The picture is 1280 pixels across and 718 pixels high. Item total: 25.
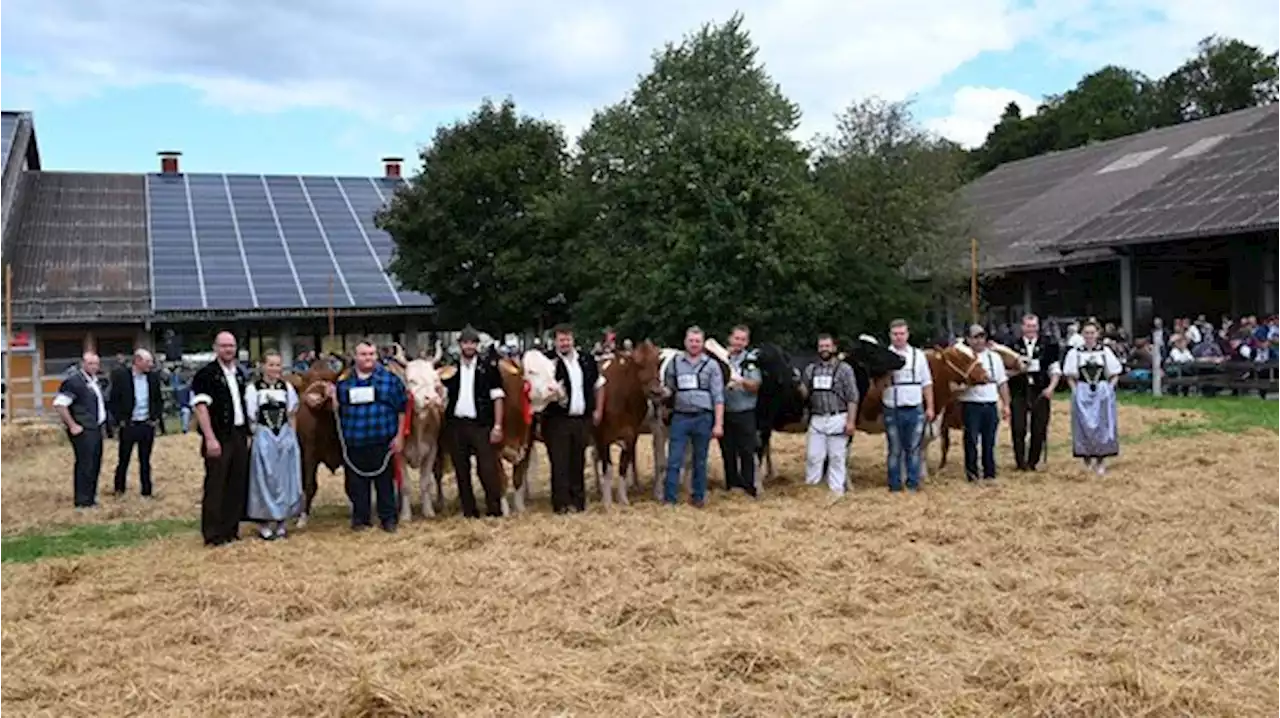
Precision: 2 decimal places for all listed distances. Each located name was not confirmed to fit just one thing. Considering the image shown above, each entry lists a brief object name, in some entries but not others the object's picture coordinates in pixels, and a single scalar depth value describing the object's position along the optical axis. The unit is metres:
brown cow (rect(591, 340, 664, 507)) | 10.80
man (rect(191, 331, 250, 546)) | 9.28
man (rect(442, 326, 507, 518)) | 10.05
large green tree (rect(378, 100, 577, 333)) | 29.83
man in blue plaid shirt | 9.67
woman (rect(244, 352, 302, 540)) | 9.46
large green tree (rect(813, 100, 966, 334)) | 27.00
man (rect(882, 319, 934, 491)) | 11.12
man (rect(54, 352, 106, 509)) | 12.25
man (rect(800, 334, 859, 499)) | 11.02
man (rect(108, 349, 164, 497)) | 12.96
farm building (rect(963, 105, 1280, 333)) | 25.11
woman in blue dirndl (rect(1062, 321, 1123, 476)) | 11.61
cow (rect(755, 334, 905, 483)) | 11.49
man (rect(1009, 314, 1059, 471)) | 12.19
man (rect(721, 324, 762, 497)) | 11.10
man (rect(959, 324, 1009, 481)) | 11.57
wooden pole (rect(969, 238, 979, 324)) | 26.94
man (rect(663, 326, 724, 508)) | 10.62
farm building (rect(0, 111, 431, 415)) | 33.66
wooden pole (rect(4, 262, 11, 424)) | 25.54
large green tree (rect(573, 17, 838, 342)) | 25.70
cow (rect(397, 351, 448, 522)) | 10.09
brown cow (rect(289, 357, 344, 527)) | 10.22
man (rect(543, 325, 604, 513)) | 10.35
